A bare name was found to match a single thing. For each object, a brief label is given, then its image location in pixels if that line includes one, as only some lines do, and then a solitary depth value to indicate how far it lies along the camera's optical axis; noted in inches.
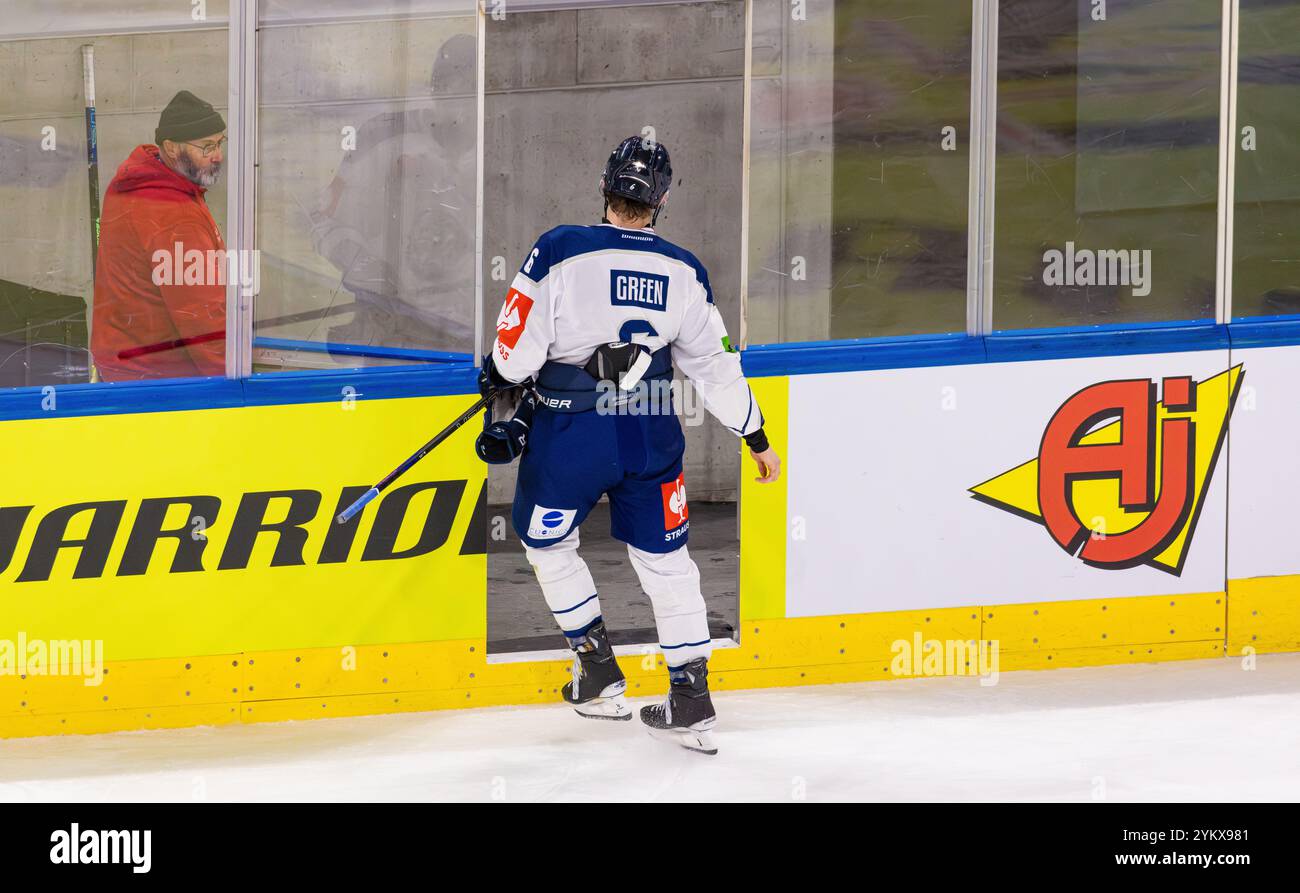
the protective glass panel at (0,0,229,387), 377.7
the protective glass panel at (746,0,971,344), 428.1
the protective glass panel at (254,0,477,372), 389.7
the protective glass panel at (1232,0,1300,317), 447.8
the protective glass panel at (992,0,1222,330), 437.4
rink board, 376.5
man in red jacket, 382.0
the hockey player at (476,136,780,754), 359.3
